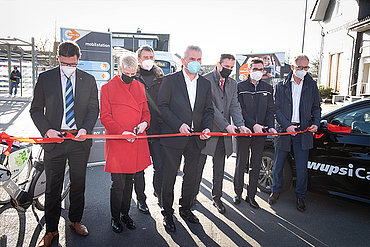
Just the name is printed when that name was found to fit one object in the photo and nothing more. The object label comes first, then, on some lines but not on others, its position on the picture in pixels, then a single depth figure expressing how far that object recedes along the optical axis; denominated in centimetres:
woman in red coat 299
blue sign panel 516
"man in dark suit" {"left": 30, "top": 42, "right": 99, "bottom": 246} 272
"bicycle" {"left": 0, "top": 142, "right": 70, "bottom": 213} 308
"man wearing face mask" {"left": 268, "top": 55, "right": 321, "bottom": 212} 384
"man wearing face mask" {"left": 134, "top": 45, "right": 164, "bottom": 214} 372
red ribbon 267
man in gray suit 367
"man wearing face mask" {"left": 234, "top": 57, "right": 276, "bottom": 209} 390
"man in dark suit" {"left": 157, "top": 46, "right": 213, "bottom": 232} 319
